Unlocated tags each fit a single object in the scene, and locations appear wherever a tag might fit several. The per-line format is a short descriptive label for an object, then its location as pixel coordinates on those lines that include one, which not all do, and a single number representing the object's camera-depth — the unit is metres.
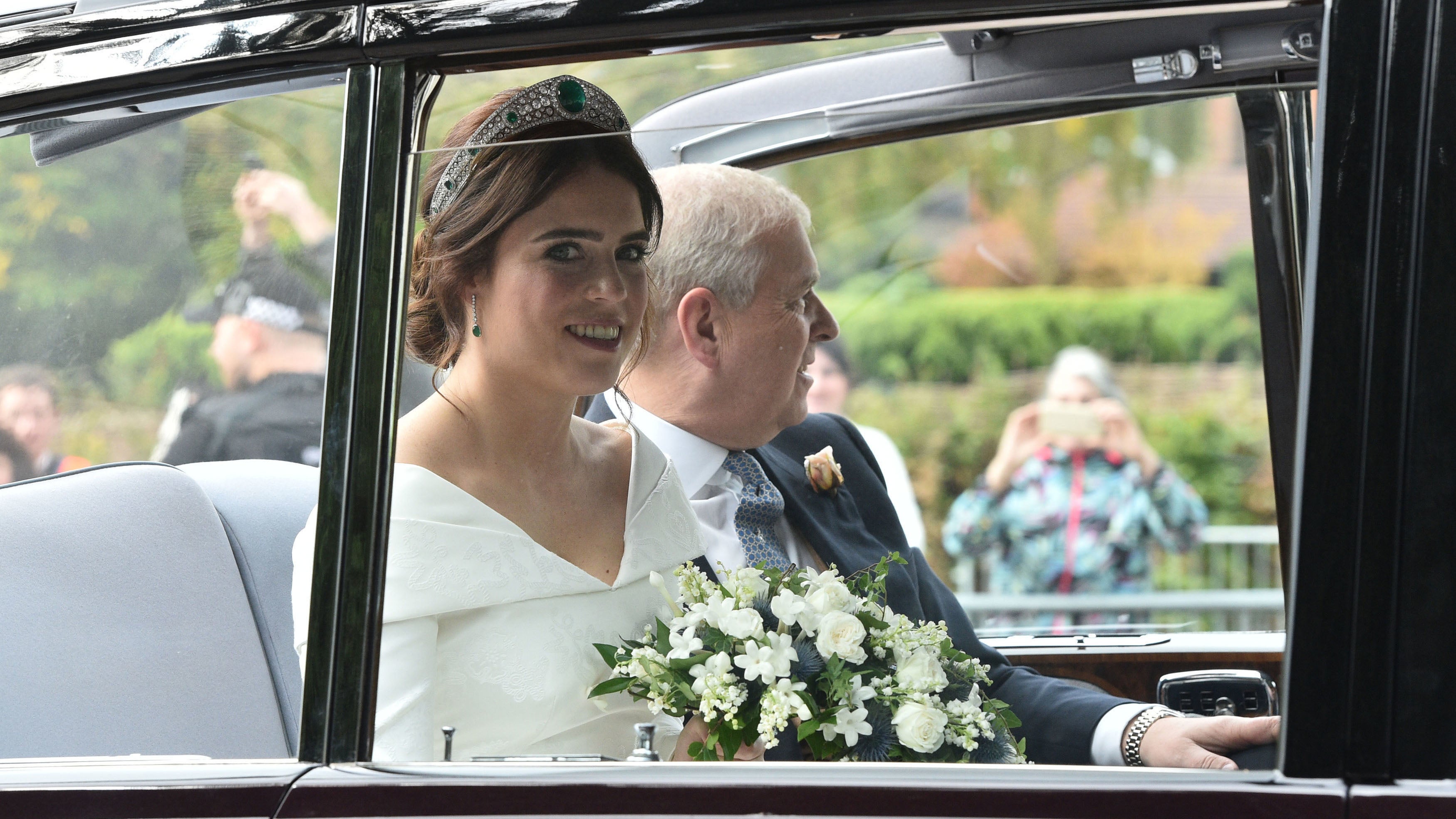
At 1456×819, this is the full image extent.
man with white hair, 3.08
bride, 2.84
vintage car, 2.65
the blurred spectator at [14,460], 3.12
